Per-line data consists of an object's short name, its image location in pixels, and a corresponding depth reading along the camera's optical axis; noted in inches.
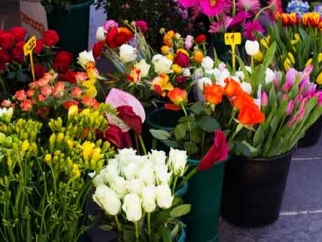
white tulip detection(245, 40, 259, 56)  81.4
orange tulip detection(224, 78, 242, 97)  67.7
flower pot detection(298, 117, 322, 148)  101.3
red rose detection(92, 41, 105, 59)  79.9
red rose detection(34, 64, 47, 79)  79.0
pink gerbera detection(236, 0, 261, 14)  112.2
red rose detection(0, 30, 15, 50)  78.7
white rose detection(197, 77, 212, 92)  75.1
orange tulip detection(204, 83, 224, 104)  67.7
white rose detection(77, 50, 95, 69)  79.6
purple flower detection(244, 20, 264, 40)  102.8
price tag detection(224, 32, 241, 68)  78.7
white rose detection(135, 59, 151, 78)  78.4
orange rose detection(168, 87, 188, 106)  70.8
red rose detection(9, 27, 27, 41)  80.7
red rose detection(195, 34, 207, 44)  91.2
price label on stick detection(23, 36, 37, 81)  72.4
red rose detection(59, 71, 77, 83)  75.6
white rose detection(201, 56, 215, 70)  81.0
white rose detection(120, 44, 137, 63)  79.2
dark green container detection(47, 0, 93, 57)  122.3
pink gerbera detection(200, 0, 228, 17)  103.5
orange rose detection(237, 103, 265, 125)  66.6
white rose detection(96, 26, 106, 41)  85.5
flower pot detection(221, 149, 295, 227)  77.3
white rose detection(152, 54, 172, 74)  79.1
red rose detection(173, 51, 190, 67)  82.1
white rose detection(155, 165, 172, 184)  56.2
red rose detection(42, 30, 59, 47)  83.9
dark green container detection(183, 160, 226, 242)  71.7
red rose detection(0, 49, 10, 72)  77.7
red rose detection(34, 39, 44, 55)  80.7
